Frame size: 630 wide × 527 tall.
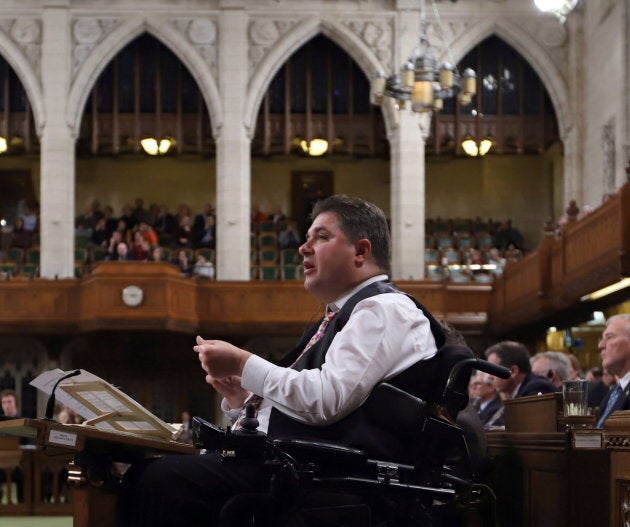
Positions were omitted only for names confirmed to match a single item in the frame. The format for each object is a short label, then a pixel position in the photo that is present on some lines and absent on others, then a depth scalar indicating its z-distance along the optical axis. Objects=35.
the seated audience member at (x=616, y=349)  5.70
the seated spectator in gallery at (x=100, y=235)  22.92
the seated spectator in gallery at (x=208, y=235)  22.77
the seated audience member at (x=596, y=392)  8.27
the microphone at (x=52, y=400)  3.79
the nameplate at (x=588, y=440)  4.78
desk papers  4.08
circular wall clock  19.09
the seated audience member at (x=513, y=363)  7.05
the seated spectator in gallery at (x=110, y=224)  23.05
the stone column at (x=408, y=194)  21.70
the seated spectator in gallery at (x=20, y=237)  22.91
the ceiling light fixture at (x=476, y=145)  23.06
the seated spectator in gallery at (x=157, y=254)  20.64
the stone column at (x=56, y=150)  21.59
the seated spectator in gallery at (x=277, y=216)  23.88
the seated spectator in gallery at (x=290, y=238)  22.81
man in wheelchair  3.35
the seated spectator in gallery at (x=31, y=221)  23.33
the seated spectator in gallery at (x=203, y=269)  20.91
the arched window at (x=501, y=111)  23.09
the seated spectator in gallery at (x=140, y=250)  20.98
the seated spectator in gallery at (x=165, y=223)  23.30
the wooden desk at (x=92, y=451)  3.63
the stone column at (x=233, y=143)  21.88
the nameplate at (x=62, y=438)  3.62
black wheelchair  3.32
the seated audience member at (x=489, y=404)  7.70
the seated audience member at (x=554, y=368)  7.69
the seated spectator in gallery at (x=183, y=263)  21.17
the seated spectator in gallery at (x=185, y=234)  22.81
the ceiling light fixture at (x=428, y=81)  16.20
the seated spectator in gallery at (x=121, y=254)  20.72
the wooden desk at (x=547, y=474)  4.80
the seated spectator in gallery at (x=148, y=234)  21.75
